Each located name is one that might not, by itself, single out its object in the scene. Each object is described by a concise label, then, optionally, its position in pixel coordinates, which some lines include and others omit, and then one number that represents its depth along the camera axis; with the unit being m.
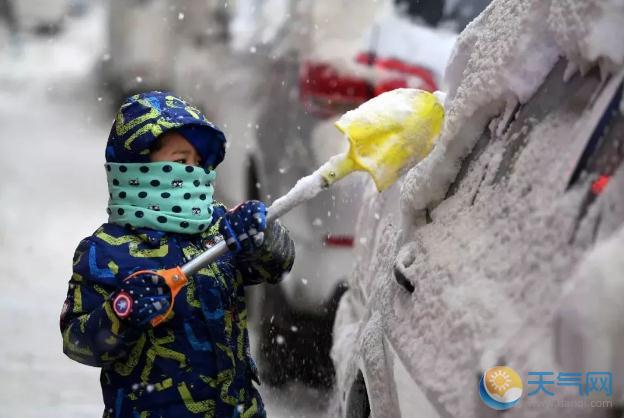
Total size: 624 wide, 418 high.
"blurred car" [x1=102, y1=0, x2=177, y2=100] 9.21
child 3.38
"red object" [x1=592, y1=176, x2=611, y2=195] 2.82
